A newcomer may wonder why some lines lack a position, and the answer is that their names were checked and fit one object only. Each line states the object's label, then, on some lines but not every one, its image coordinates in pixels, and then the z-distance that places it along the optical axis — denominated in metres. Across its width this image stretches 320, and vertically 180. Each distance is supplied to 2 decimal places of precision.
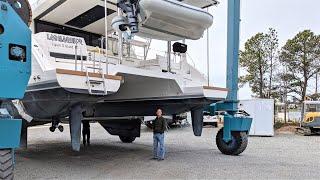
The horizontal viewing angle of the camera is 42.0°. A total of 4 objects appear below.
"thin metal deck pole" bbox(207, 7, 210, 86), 8.87
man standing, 9.56
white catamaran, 6.72
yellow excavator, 21.19
